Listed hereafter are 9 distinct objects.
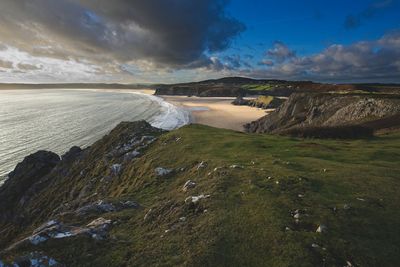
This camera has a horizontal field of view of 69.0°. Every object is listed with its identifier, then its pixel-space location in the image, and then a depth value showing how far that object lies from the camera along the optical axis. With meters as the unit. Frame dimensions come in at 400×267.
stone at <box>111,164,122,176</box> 28.21
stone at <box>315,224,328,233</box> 11.26
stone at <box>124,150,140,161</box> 30.67
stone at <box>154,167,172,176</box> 22.28
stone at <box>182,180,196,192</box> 17.11
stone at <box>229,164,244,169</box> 19.17
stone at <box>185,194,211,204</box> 14.45
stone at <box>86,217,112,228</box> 13.40
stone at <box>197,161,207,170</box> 20.88
